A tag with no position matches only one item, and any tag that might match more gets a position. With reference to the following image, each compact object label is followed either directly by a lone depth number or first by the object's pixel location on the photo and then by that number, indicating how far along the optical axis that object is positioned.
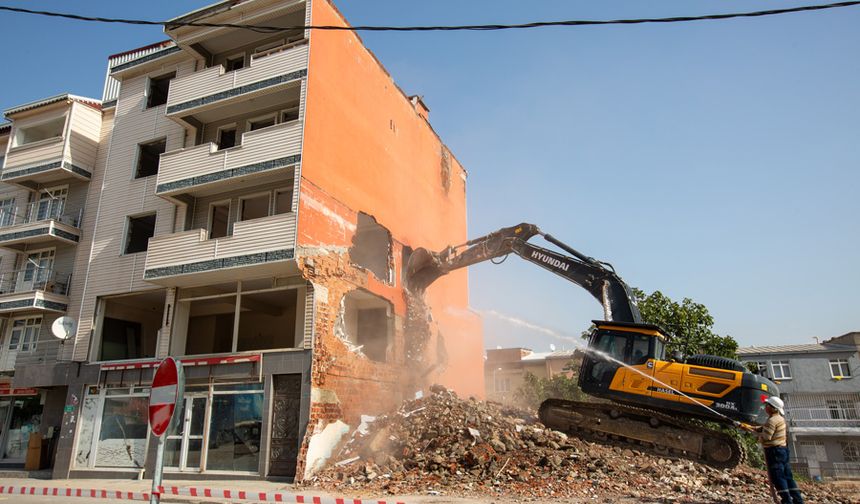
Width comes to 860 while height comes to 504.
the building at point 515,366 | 52.59
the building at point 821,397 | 39.47
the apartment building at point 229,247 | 16.19
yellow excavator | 13.42
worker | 8.92
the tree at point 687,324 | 24.81
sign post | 5.58
